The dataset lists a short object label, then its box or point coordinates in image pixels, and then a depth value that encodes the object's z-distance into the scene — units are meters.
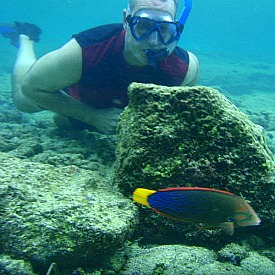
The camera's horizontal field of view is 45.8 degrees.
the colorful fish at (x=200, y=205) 0.46
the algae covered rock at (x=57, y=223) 0.54
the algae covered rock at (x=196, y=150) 0.64
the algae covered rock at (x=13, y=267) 0.51
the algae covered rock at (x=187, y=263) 0.56
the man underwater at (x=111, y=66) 1.00
